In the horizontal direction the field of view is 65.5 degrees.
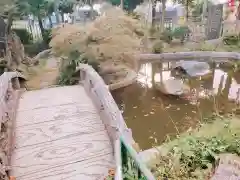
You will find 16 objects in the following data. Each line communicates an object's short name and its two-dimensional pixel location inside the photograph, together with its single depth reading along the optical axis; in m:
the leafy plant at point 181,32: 9.00
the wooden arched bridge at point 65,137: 2.20
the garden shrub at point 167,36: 8.86
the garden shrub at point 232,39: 8.07
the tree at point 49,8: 8.38
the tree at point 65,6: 9.17
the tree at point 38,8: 7.36
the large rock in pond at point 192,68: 6.15
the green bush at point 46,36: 9.27
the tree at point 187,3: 9.45
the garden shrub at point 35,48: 8.97
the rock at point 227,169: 1.98
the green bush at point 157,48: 7.77
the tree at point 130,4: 11.13
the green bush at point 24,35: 9.06
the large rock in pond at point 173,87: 4.99
